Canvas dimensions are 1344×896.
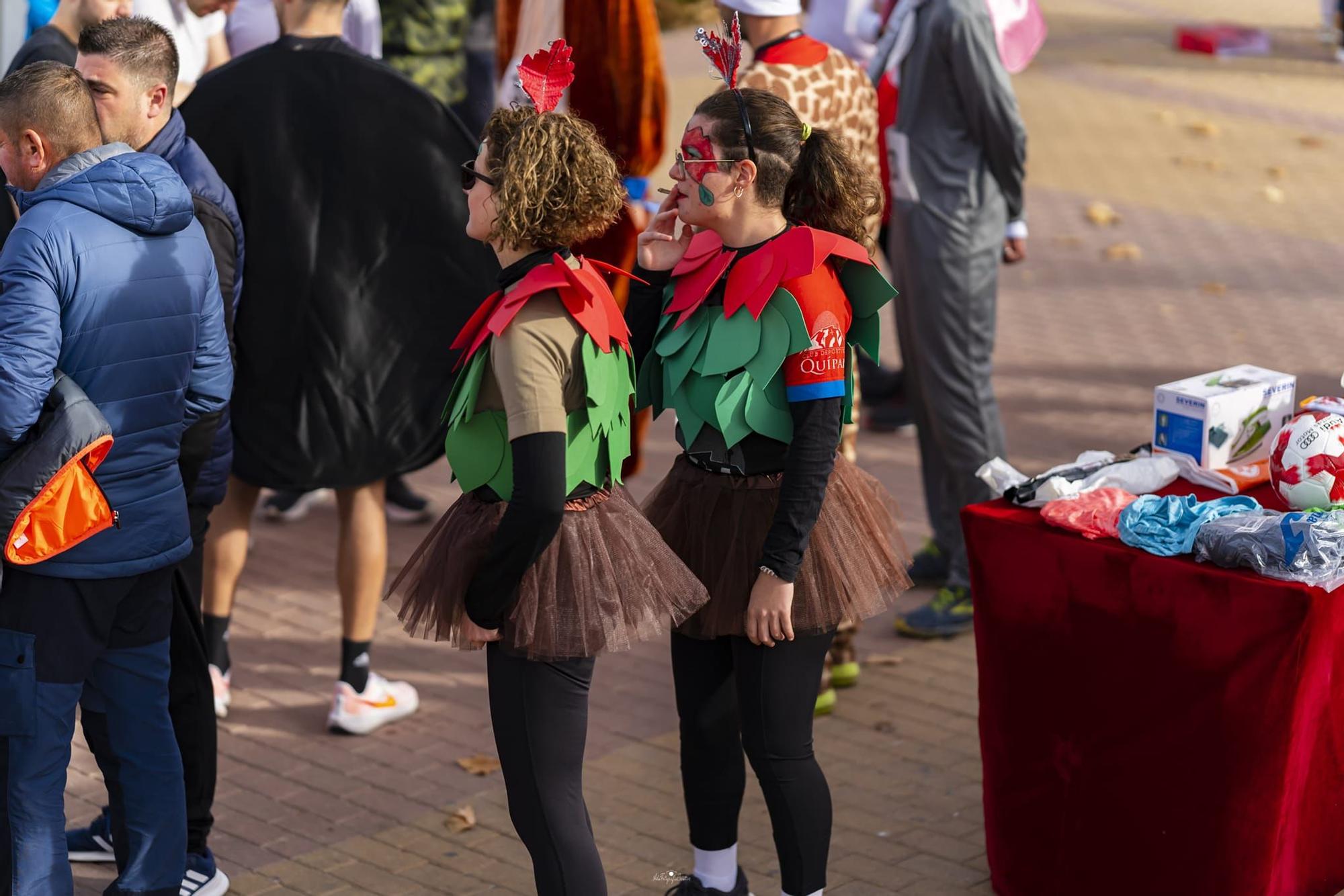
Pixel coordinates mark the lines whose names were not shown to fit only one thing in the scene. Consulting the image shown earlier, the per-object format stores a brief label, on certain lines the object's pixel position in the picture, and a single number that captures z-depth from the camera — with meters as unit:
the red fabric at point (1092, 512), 7.42
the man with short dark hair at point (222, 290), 7.87
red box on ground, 36.84
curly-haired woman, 6.18
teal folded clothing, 7.17
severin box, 8.06
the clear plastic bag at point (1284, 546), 6.79
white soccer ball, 7.32
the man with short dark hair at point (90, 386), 6.85
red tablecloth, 6.95
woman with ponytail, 6.80
